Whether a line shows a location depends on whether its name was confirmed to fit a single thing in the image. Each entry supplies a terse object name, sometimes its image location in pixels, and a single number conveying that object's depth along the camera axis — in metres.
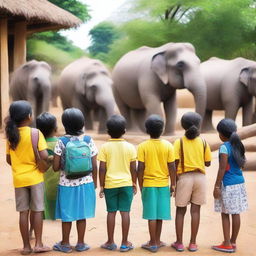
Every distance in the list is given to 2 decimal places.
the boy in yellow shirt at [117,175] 7.13
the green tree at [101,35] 83.92
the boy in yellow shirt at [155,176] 7.15
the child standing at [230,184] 7.16
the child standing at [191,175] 7.19
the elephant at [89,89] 21.46
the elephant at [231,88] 20.98
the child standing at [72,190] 6.97
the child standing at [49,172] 7.47
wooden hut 21.96
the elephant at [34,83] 21.43
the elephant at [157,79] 18.64
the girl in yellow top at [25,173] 6.98
